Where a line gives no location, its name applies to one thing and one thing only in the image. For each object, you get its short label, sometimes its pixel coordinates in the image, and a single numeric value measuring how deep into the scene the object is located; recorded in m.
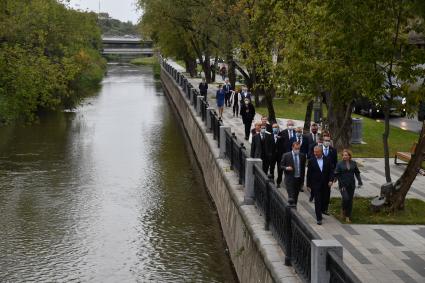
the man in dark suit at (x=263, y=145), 15.88
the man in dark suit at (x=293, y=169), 13.21
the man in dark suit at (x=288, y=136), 15.91
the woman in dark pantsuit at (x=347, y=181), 12.70
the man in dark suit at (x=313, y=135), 15.90
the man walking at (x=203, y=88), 35.67
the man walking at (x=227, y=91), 35.00
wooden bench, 18.84
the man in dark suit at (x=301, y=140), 15.80
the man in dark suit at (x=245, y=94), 26.75
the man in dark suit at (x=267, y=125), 16.14
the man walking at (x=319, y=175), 12.44
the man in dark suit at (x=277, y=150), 16.03
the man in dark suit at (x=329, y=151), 13.52
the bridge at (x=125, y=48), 132.12
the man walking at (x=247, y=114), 23.47
